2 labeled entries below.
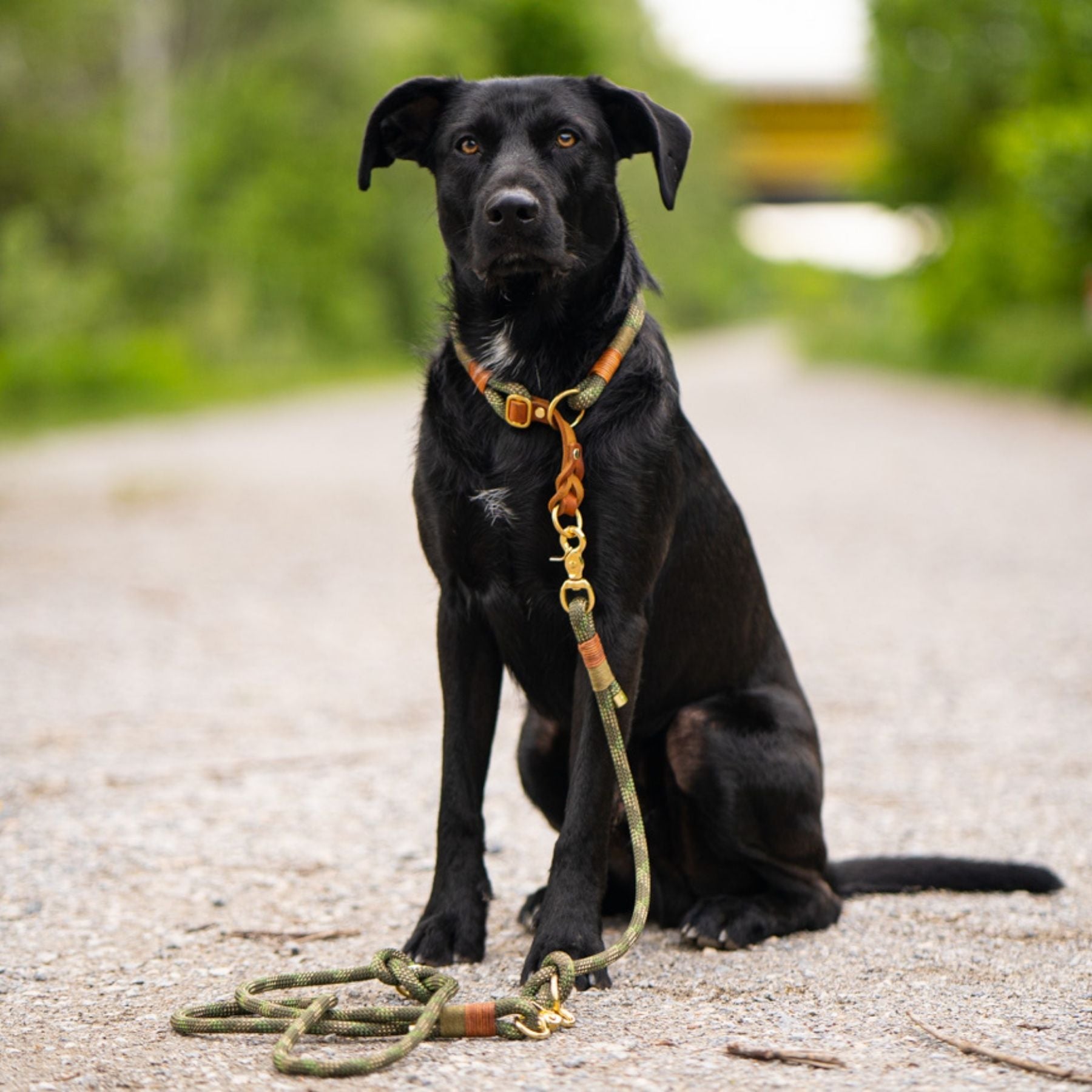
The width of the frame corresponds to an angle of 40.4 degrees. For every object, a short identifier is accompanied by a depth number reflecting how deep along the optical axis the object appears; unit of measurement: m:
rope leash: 2.47
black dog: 2.85
